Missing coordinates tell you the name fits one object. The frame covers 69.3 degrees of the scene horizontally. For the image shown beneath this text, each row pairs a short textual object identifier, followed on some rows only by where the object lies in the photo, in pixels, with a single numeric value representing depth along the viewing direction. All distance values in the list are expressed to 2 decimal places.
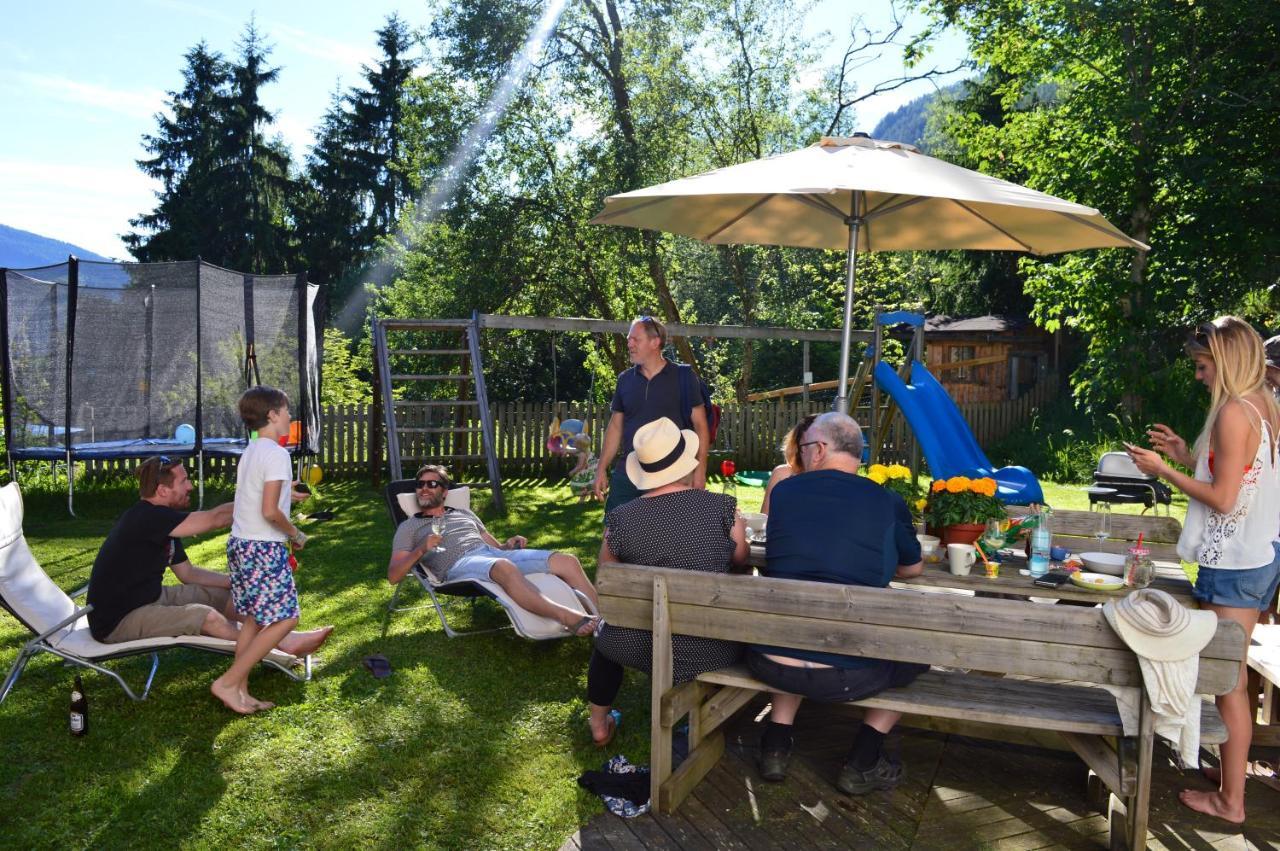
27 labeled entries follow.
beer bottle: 3.93
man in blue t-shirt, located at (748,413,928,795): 3.25
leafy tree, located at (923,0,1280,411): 12.30
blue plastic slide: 7.33
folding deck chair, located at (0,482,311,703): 4.11
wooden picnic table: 3.64
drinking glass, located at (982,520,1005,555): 3.96
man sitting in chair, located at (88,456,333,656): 4.12
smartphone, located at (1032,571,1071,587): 3.69
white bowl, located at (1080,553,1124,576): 3.83
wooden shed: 22.80
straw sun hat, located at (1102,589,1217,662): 2.65
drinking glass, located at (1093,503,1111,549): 4.34
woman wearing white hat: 3.53
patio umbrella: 4.16
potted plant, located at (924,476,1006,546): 4.05
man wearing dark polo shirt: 5.20
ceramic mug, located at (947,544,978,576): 3.78
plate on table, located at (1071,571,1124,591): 3.65
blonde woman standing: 3.13
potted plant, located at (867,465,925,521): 4.29
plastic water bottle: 3.83
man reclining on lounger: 4.93
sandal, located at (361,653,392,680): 4.75
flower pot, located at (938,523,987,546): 4.06
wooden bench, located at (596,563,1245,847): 2.84
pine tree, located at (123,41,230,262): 31.38
